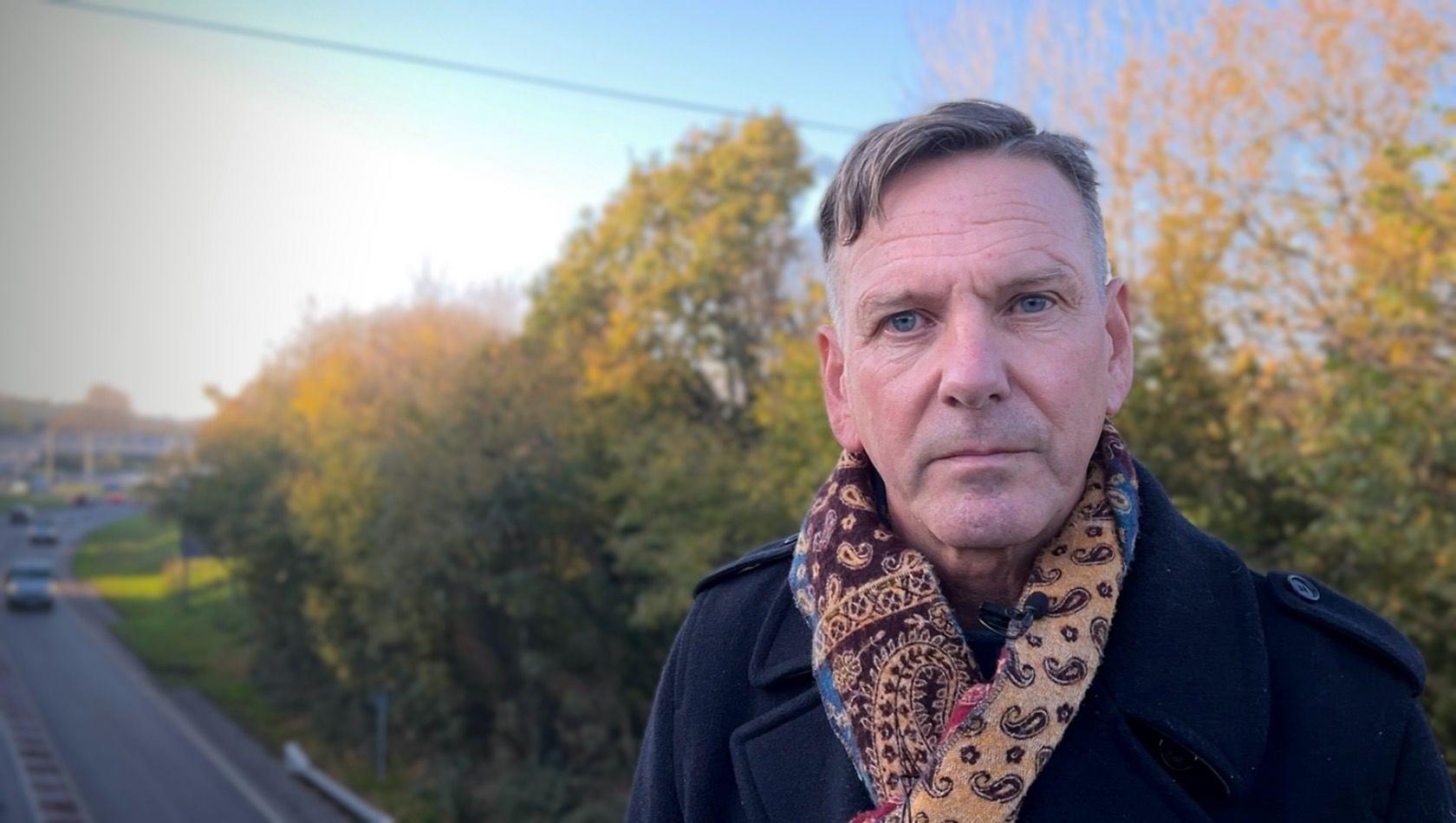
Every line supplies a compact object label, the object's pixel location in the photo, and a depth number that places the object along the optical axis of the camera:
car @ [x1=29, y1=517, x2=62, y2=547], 52.00
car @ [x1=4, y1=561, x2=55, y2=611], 37.78
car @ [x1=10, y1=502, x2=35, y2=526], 44.98
